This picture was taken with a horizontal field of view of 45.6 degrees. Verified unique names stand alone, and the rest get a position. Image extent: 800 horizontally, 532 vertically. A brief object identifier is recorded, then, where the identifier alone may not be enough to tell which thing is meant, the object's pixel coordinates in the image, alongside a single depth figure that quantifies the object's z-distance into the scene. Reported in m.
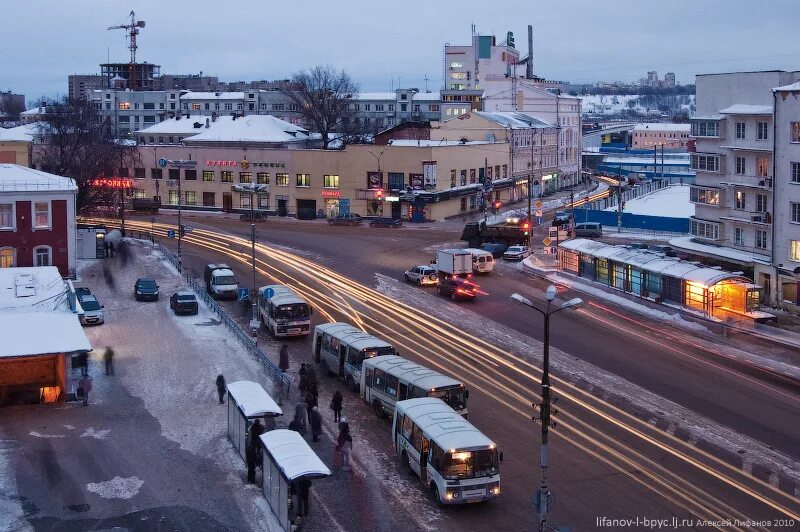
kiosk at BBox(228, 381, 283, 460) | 25.92
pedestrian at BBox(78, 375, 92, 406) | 32.22
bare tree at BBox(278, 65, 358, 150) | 115.38
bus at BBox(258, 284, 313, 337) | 41.31
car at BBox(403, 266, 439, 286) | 54.72
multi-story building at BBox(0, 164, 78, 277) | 49.25
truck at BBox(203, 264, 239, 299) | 50.72
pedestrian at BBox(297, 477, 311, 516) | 21.80
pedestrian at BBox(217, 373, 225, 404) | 31.88
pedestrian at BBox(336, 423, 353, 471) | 25.34
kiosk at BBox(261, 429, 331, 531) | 21.12
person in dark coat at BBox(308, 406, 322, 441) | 28.03
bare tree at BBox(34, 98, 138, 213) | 79.19
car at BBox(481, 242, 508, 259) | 65.75
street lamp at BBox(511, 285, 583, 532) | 20.52
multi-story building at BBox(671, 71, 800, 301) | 49.88
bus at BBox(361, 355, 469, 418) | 28.23
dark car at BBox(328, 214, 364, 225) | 83.12
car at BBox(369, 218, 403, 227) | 82.00
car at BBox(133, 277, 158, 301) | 49.22
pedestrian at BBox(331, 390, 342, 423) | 29.81
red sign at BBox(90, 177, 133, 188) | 83.88
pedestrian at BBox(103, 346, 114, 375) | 35.85
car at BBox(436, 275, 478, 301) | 50.16
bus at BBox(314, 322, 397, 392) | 33.47
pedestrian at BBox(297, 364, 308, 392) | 32.59
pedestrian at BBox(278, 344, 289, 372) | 35.72
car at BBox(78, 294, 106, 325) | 43.22
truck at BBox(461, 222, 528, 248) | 68.12
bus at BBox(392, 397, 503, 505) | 22.55
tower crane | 186.88
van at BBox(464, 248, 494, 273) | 57.66
